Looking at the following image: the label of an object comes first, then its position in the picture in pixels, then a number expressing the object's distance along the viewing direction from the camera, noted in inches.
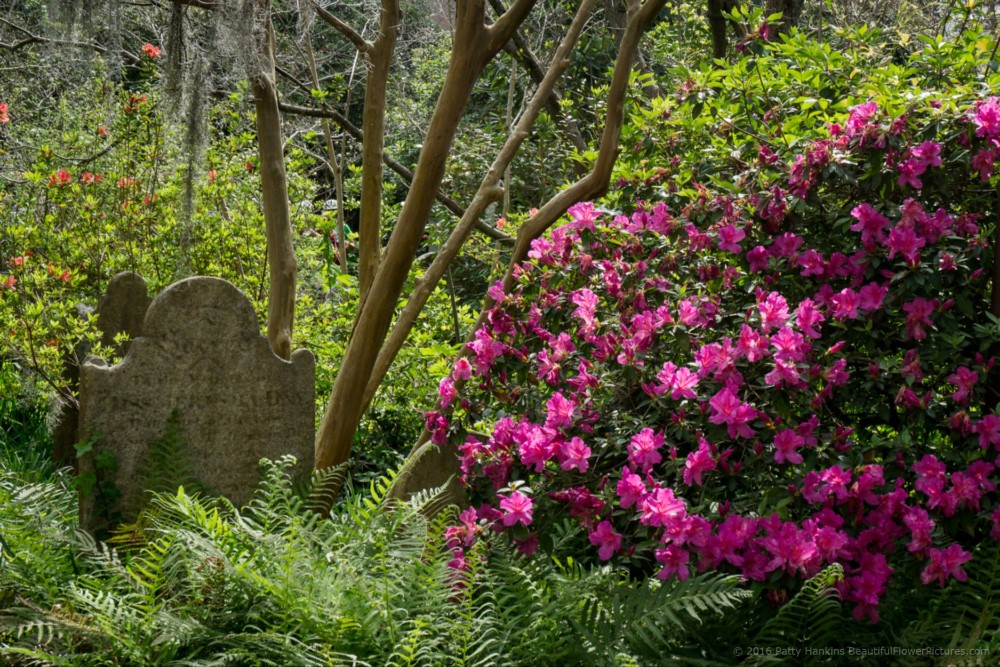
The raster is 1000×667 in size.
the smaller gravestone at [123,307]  215.5
